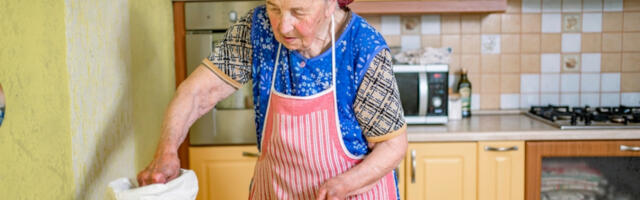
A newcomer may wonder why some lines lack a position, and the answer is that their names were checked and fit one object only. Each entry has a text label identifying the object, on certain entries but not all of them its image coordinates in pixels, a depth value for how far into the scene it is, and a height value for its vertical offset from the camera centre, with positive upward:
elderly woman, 1.11 -0.07
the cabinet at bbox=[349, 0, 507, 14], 2.24 +0.24
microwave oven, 2.27 -0.12
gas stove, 2.10 -0.23
